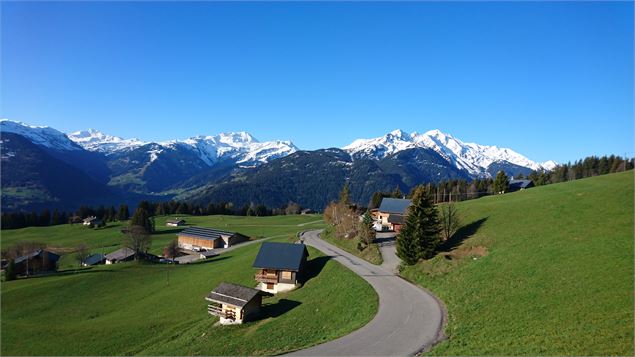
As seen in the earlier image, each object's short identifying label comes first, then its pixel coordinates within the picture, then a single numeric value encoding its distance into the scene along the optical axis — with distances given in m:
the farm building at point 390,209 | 103.75
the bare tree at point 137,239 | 100.79
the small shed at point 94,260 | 100.69
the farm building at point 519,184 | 140.62
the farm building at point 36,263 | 87.33
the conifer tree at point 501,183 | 128.88
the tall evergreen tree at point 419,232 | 55.25
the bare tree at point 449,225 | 64.06
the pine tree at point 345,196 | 110.88
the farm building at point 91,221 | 158.49
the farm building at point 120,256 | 98.81
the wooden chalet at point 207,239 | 118.88
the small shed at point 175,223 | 162.38
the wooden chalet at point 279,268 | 60.09
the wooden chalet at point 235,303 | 46.09
